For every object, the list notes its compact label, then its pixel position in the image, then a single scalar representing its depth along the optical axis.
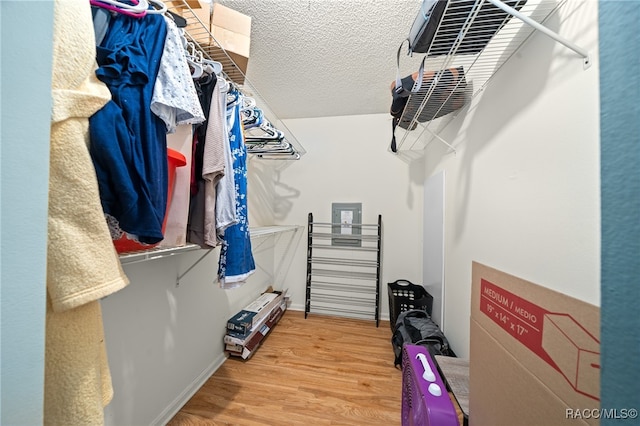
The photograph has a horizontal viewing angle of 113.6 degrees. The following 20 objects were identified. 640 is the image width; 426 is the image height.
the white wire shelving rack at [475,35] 0.64
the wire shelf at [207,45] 0.94
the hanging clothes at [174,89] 0.54
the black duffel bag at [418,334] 1.31
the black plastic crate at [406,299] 1.79
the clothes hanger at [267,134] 1.37
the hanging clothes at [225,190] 0.81
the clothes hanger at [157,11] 0.55
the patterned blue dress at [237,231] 0.91
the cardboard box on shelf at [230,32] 1.08
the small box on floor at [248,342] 1.53
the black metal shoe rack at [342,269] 2.22
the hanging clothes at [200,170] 0.81
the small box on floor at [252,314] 1.58
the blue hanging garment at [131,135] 0.43
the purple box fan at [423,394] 0.67
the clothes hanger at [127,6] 0.50
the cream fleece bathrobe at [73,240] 0.36
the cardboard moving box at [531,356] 0.45
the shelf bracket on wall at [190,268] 1.16
